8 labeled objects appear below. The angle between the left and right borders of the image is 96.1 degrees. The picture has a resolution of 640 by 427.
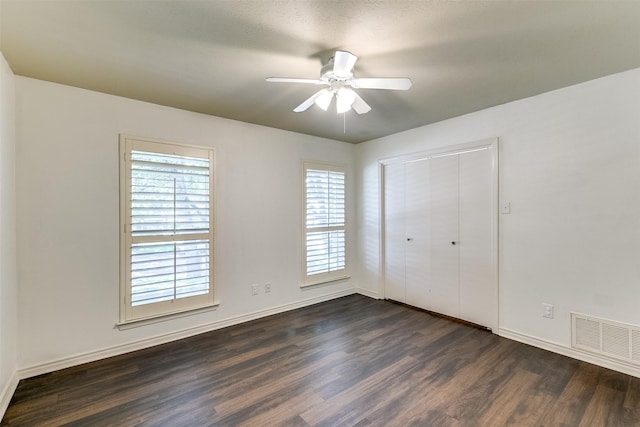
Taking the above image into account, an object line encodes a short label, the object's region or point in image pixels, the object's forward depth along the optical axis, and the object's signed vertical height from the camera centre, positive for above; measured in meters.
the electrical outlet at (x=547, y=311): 2.67 -0.91
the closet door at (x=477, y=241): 3.09 -0.30
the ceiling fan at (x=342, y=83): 1.77 +0.89
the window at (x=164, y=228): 2.68 -0.13
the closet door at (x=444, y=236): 3.43 -0.27
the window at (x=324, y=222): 4.02 -0.12
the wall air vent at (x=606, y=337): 2.27 -1.02
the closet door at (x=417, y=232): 3.73 -0.24
